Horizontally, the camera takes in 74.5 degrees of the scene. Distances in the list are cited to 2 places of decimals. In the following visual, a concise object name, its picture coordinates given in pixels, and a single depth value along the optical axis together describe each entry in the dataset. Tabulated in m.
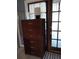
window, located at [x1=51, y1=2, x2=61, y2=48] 1.83
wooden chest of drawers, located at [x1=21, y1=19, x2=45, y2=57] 1.59
